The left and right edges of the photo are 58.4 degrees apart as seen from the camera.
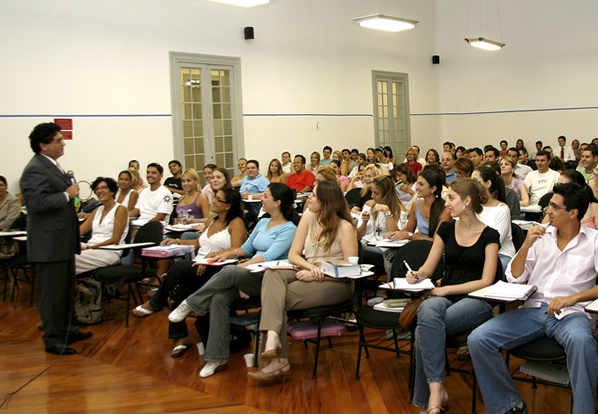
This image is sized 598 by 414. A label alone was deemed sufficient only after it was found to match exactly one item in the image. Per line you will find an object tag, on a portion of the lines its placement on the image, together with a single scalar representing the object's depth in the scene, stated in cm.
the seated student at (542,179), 674
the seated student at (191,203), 607
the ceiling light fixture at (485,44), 1169
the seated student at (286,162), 1155
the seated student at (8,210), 634
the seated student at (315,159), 1163
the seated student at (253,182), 811
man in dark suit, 393
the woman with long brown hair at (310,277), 332
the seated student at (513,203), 511
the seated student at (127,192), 633
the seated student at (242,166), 1031
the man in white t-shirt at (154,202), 618
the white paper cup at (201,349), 390
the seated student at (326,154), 1223
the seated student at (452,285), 278
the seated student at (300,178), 932
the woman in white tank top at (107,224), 492
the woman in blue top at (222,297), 357
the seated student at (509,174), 626
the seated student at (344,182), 909
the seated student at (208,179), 700
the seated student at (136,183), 688
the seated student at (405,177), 609
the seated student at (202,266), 401
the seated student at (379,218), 459
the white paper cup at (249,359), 368
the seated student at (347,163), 1223
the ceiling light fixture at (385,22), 896
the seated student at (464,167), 553
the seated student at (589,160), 691
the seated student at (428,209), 433
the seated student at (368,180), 575
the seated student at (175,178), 902
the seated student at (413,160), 1110
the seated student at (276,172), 931
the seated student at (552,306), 257
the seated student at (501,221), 371
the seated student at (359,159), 1185
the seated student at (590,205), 343
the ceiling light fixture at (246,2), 625
